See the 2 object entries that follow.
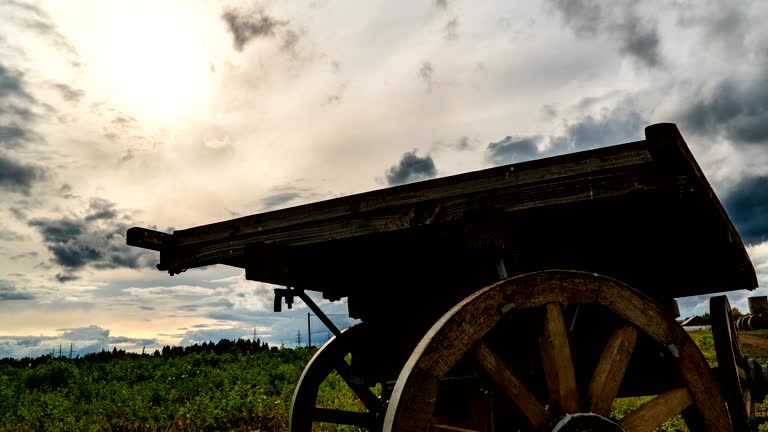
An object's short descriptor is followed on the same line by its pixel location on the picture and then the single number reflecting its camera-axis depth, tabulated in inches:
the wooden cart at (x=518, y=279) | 101.2
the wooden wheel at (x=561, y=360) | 93.4
